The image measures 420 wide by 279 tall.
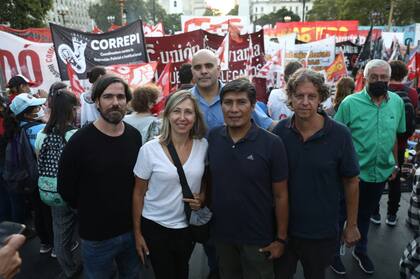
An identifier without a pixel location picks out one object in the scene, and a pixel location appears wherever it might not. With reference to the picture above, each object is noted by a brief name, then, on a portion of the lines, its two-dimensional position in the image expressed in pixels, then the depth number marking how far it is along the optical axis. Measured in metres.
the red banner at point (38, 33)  9.18
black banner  5.40
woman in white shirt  2.14
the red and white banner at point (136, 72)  4.89
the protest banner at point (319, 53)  7.39
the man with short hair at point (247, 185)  2.02
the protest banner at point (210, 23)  12.51
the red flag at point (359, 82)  5.81
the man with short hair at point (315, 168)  2.06
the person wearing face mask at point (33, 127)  3.32
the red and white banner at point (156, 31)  10.99
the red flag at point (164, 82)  4.97
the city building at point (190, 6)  117.19
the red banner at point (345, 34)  16.02
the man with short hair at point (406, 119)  3.82
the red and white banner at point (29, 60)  5.97
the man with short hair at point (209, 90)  2.69
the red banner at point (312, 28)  17.75
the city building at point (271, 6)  116.18
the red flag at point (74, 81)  5.10
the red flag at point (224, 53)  5.80
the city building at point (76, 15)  72.31
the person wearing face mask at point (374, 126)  2.89
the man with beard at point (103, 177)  2.16
